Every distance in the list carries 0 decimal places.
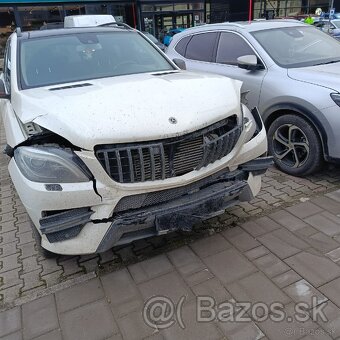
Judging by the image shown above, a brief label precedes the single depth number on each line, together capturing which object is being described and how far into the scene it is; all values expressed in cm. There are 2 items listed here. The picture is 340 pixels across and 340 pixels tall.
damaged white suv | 234
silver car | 381
